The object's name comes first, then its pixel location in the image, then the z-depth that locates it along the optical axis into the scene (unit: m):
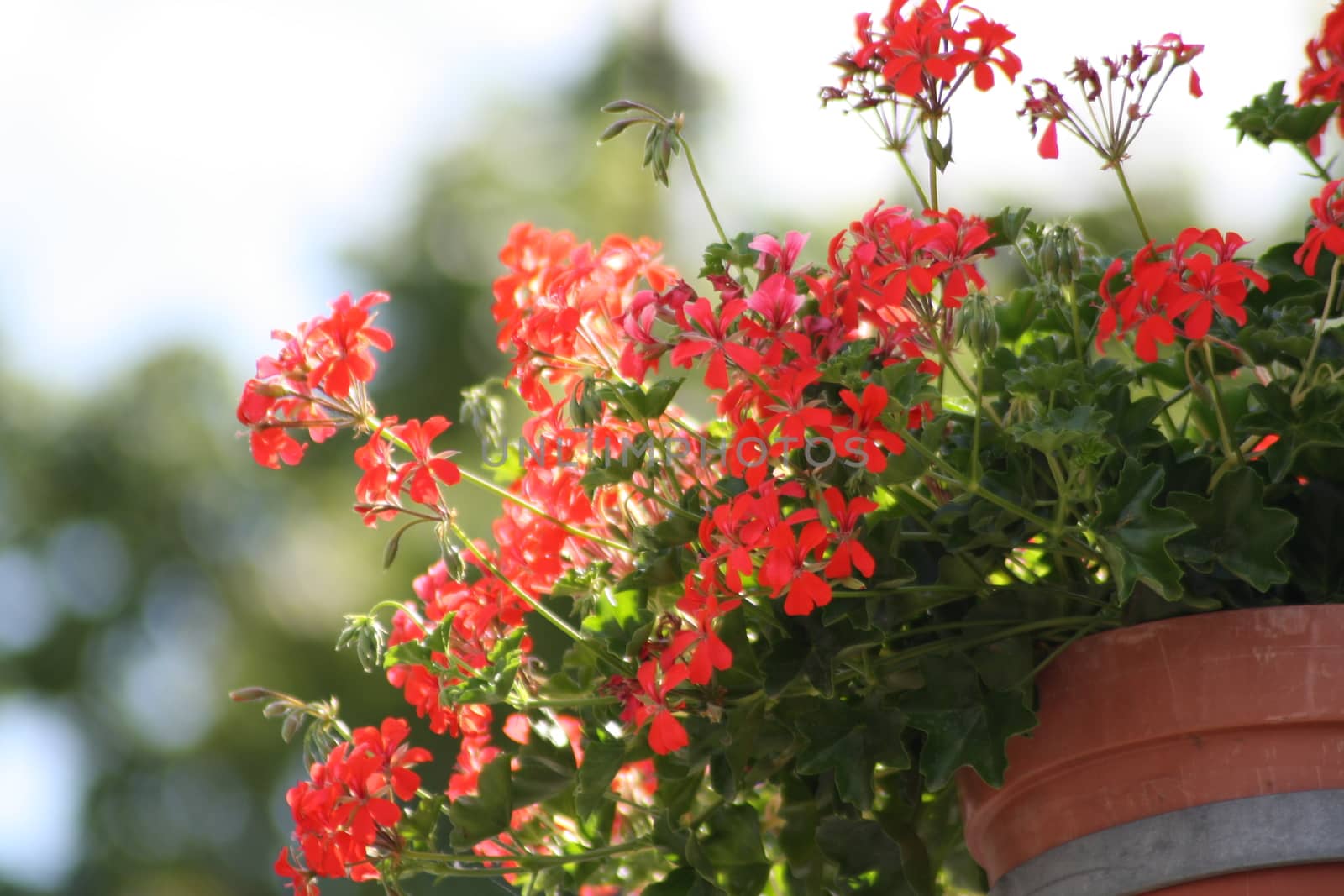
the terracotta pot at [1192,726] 4.02
